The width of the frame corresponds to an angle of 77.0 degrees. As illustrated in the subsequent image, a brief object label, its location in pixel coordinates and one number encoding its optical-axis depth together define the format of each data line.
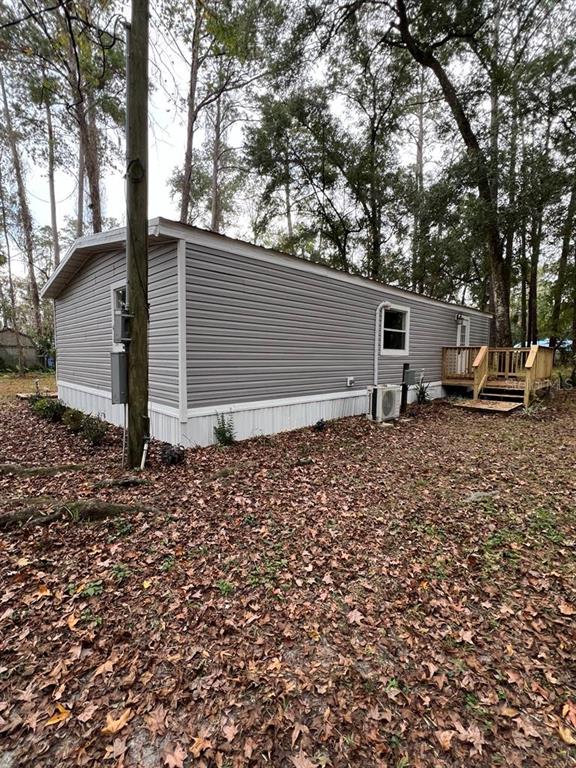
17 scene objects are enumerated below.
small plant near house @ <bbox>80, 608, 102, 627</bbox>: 2.14
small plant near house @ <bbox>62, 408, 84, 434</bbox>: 6.40
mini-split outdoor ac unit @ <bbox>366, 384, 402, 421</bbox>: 7.82
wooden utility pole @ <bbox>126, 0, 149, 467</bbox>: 3.91
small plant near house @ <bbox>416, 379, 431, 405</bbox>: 10.09
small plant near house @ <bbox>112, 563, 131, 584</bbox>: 2.52
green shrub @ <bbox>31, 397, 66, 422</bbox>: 7.43
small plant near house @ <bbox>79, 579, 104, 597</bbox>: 2.37
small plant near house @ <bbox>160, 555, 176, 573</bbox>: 2.66
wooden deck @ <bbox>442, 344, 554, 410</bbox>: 9.33
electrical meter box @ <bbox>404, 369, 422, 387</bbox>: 8.83
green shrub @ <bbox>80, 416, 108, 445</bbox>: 5.67
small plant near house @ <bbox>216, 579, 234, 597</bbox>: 2.44
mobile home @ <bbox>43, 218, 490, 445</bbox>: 5.35
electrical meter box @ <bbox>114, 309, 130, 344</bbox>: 4.16
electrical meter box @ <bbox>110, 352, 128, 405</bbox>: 4.29
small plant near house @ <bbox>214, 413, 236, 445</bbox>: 5.68
